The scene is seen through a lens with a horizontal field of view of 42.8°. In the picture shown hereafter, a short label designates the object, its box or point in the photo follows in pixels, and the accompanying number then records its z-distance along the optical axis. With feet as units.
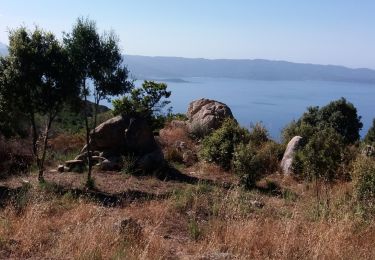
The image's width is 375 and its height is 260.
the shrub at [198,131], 58.18
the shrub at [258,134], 52.11
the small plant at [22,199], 23.28
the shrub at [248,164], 38.42
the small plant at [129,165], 40.47
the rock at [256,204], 27.81
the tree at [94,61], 34.83
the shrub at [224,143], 45.42
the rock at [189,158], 48.32
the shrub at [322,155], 33.58
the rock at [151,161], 41.47
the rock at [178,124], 62.13
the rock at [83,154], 42.37
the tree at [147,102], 48.75
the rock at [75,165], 40.88
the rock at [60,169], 40.93
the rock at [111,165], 41.57
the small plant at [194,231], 20.83
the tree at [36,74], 33.63
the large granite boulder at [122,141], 42.78
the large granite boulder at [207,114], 58.59
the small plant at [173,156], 48.24
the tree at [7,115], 34.17
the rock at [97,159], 42.53
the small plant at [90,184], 34.35
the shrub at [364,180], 28.04
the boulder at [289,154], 44.10
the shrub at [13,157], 41.71
